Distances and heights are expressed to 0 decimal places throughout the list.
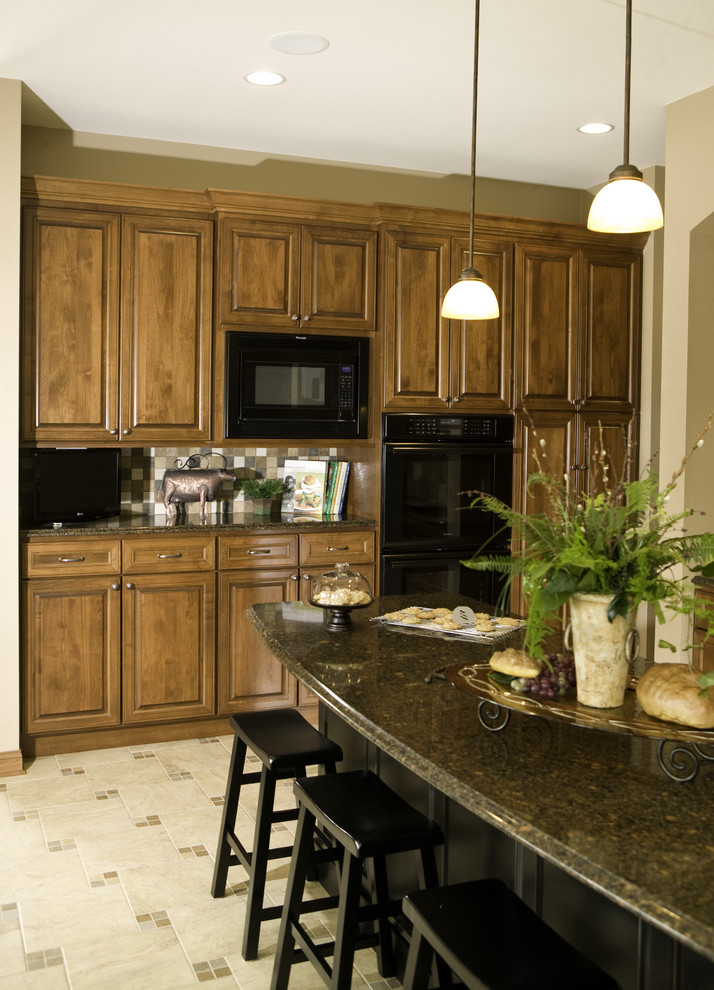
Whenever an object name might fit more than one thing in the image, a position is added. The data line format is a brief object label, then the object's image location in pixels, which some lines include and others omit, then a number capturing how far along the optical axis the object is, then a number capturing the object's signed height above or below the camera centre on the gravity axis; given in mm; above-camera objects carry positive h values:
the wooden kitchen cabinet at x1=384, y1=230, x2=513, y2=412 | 4535 +698
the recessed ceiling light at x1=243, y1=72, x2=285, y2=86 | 3693 +1576
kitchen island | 1243 -510
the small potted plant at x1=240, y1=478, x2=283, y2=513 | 4688 -96
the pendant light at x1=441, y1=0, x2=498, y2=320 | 2625 +497
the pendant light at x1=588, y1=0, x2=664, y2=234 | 2014 +599
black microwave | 4348 +413
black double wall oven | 4539 -109
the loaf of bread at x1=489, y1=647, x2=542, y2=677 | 1870 -383
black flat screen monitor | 4125 -65
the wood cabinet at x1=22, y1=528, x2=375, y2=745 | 3994 -679
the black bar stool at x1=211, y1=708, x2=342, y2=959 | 2518 -840
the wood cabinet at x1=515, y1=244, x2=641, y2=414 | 4793 +778
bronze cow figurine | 4438 -72
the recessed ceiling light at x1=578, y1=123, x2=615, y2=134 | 4258 +1601
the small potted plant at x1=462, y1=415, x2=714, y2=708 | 1749 -188
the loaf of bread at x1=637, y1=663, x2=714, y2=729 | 1614 -389
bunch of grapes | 1852 -416
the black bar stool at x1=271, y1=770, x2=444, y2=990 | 1974 -848
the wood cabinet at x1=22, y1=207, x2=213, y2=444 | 4031 +635
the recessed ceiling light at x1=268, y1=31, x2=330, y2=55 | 3336 +1565
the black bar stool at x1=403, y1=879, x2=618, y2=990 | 1489 -792
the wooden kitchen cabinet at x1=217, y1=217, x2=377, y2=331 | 4293 +926
